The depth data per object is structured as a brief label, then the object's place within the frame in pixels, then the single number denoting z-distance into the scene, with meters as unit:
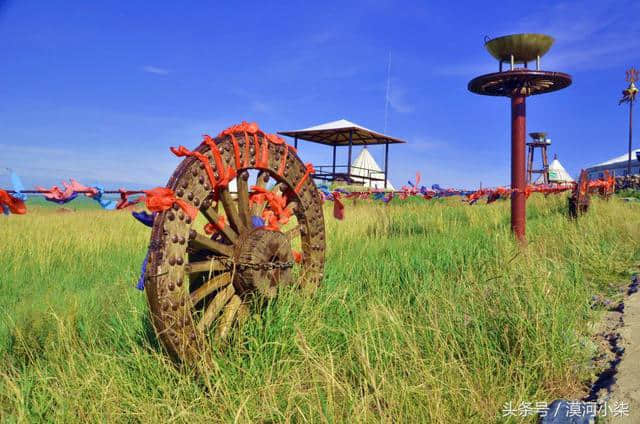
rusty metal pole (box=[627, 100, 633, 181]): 29.72
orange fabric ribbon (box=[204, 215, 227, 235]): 2.86
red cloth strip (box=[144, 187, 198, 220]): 2.36
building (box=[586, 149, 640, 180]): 38.75
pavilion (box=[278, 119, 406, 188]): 22.94
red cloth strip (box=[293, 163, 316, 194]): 3.47
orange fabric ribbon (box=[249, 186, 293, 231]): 3.27
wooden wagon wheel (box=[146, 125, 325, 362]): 2.40
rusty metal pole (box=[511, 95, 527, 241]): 6.70
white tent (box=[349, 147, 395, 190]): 28.37
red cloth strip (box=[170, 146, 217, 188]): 2.58
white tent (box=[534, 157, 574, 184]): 45.91
